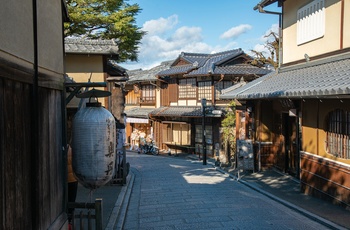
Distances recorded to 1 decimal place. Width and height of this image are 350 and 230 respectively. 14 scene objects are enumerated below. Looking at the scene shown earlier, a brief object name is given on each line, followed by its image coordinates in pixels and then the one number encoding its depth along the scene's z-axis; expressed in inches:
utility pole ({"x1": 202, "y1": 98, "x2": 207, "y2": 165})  893.9
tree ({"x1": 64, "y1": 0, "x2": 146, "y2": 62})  800.9
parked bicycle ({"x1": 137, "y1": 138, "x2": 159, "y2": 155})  1293.1
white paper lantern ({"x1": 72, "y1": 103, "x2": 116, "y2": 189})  227.3
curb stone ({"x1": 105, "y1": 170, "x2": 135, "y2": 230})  330.6
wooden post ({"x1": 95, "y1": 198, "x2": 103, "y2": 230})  246.2
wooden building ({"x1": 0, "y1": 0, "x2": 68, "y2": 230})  150.9
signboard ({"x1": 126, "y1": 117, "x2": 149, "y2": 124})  1377.2
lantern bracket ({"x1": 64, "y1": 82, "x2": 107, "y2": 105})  251.8
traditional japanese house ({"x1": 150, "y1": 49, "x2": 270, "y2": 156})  1089.4
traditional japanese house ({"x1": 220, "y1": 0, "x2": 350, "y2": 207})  393.4
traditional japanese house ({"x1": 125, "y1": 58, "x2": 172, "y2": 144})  1350.9
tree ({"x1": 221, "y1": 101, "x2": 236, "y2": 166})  802.8
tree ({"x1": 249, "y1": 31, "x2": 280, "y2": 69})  1075.3
